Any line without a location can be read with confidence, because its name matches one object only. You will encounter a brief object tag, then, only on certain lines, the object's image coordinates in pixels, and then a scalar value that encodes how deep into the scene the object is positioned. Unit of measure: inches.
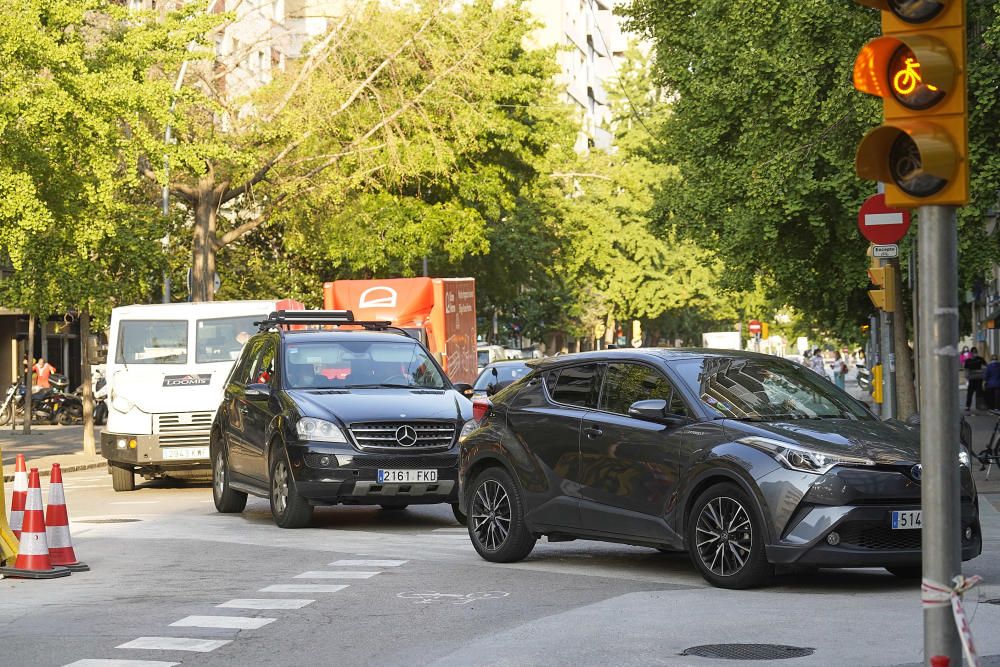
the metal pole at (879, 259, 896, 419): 905.5
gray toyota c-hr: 414.9
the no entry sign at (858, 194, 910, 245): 740.2
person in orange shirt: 1775.3
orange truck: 1353.3
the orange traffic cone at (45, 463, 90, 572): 490.3
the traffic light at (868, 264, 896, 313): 776.9
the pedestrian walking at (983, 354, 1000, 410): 1632.6
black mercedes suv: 618.2
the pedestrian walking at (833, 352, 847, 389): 2482.9
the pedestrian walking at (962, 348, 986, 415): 1892.2
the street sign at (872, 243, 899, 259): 743.7
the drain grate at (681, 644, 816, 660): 329.1
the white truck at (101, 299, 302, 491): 823.5
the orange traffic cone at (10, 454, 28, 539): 501.7
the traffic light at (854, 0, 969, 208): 222.1
